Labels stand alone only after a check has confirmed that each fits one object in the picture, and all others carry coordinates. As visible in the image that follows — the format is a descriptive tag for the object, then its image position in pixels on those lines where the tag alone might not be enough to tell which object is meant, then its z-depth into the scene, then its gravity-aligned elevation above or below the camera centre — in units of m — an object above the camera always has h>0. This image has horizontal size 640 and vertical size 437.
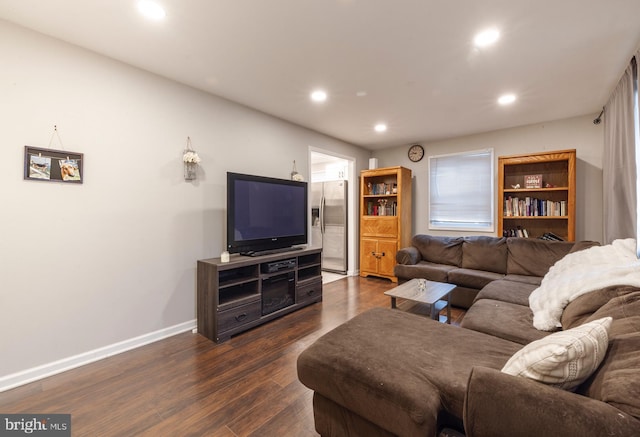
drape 2.30 +0.58
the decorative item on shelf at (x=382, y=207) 5.12 +0.23
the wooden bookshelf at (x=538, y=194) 3.64 +0.38
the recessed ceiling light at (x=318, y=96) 3.00 +1.40
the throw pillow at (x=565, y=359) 0.89 -0.46
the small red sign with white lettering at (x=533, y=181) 3.92 +0.57
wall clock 5.06 +1.25
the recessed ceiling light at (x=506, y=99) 3.07 +1.39
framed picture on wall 1.97 +0.40
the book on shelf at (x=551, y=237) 3.72 -0.23
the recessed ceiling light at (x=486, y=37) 1.97 +1.36
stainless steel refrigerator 5.30 -0.06
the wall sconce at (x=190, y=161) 2.74 +0.58
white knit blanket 1.54 -0.36
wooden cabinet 4.79 +0.03
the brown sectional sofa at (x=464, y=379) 0.79 -0.67
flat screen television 2.88 +0.06
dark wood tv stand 2.58 -0.78
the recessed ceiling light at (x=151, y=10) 1.73 +1.36
